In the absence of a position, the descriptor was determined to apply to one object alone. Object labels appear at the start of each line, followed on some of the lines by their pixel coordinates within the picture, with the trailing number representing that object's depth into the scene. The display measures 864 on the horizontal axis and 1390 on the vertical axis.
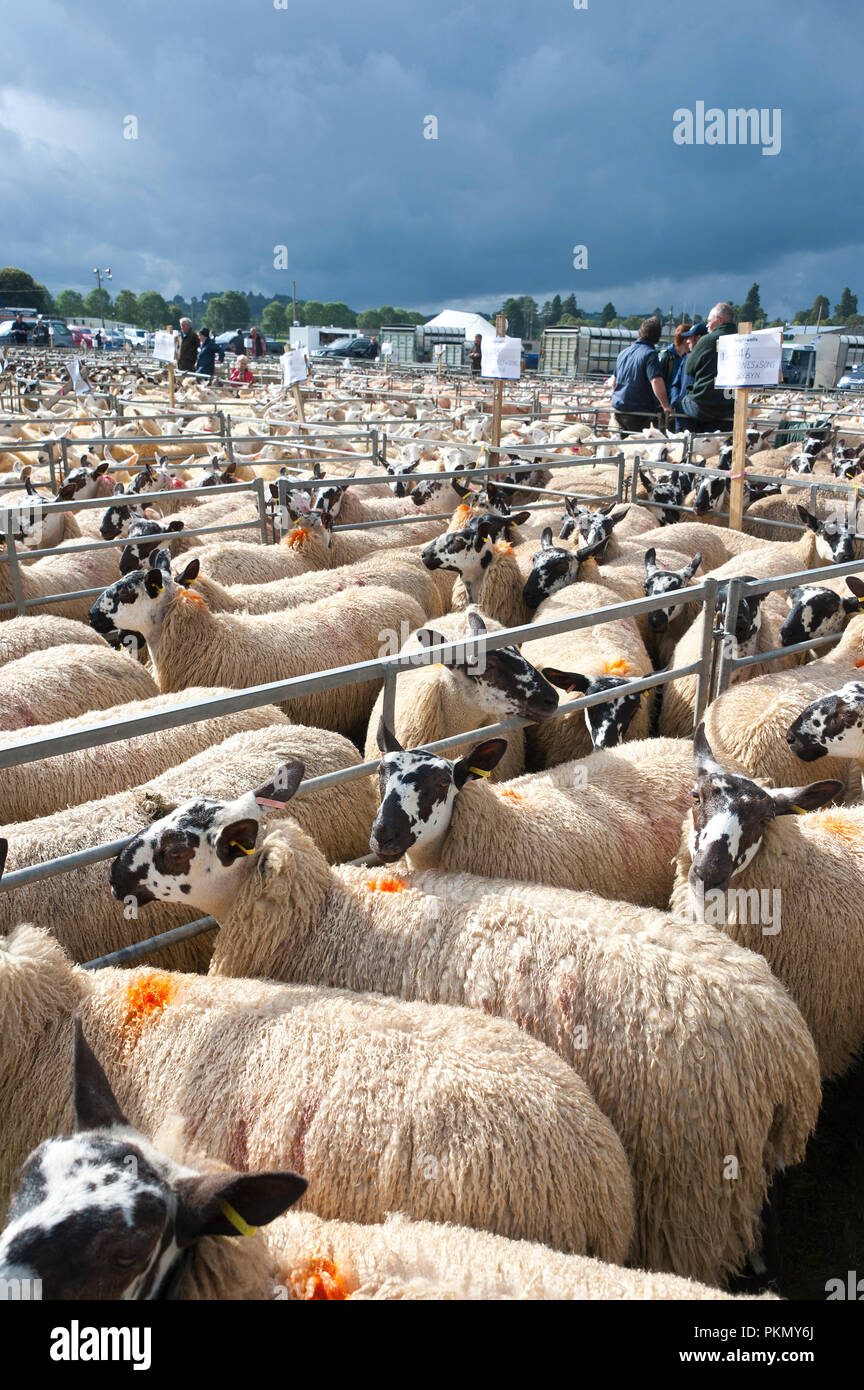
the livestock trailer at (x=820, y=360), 29.48
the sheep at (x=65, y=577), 6.38
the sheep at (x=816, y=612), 4.92
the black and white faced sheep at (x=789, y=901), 2.88
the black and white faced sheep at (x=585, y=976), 2.23
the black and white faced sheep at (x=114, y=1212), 1.38
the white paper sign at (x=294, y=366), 10.67
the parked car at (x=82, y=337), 45.03
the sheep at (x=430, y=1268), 1.60
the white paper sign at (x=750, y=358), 6.42
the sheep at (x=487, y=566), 6.16
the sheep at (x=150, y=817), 2.99
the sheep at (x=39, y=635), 5.14
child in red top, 25.81
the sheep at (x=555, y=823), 2.96
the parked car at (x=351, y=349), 45.12
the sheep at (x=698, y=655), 4.61
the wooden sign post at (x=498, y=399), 9.78
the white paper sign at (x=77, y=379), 14.99
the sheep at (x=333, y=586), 5.62
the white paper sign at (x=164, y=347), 14.80
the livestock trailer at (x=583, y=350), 37.59
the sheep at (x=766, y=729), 3.87
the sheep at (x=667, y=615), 5.68
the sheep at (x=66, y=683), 4.35
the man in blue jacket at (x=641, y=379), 10.27
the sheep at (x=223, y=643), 5.09
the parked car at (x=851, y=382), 25.70
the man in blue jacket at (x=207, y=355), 22.57
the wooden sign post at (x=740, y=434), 7.16
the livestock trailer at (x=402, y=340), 48.06
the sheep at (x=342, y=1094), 1.94
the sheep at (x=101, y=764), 3.72
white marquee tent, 43.06
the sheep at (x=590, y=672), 4.21
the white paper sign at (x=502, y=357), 9.16
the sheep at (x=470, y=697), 3.80
